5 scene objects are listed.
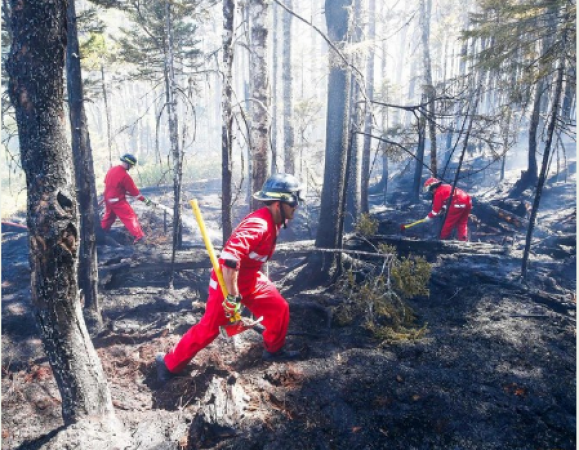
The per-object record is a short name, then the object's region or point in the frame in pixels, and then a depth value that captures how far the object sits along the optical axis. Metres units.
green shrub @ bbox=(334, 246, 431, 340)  4.85
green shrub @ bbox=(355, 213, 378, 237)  7.71
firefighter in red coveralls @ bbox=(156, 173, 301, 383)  3.87
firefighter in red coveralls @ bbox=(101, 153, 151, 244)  8.52
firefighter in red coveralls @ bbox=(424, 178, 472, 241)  8.69
